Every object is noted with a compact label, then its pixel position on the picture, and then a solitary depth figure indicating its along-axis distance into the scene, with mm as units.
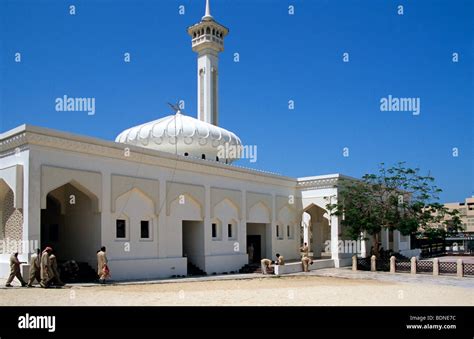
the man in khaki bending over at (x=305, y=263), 21391
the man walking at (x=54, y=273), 13483
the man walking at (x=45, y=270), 13359
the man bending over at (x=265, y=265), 20406
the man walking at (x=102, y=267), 15109
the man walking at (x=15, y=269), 13383
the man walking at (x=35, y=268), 13477
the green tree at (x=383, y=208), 22609
